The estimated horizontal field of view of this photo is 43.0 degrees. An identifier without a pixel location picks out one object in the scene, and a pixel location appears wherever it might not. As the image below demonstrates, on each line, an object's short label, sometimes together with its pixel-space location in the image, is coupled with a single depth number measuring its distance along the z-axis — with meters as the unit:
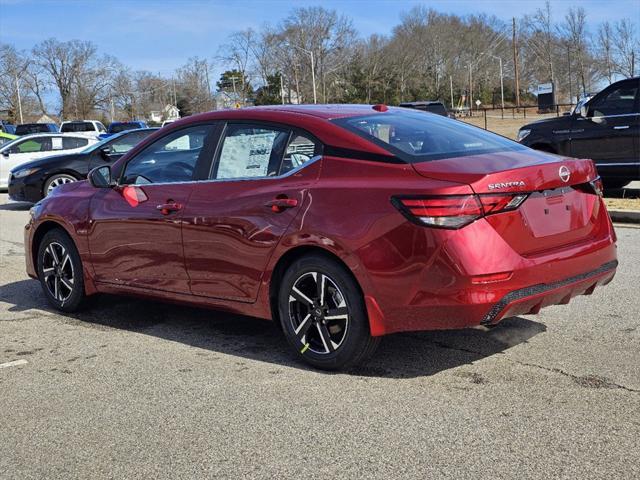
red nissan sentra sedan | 4.21
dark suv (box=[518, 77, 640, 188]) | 12.71
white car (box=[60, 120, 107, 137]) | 44.99
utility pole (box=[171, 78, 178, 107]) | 108.25
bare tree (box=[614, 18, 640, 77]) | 75.88
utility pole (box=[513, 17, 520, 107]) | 84.36
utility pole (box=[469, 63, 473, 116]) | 107.44
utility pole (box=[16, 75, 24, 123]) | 92.94
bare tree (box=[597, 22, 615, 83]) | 79.44
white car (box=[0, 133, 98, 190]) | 19.81
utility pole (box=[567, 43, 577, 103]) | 82.62
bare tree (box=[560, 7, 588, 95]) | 83.81
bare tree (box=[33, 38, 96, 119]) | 110.75
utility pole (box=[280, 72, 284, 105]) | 79.96
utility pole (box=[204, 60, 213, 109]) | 100.19
